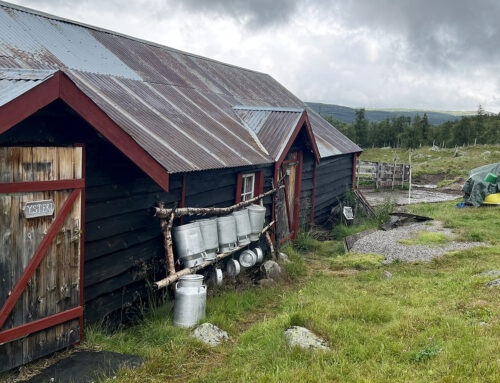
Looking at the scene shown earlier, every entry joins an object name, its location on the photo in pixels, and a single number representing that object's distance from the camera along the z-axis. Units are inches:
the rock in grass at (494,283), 309.2
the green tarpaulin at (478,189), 733.9
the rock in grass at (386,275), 371.4
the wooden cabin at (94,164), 192.5
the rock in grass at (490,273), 342.0
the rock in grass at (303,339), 212.3
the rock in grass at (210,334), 233.3
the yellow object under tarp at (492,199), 719.1
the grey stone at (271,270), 374.3
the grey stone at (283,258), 426.0
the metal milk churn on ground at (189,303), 261.1
